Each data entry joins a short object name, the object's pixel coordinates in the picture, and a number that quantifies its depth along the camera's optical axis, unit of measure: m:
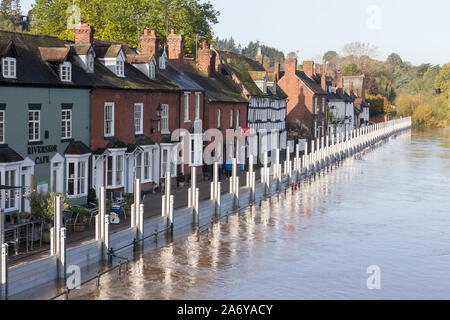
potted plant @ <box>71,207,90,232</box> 28.30
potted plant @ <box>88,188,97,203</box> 35.00
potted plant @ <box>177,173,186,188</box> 45.44
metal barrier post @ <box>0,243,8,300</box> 19.69
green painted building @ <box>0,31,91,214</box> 29.84
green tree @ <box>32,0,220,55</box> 68.50
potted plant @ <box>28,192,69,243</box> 26.53
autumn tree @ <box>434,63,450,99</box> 192.10
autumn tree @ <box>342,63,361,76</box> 160.12
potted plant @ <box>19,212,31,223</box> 26.47
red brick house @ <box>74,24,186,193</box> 36.50
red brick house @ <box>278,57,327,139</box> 89.38
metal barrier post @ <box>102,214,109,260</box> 25.61
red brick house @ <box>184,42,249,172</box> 52.50
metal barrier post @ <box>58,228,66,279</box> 22.69
